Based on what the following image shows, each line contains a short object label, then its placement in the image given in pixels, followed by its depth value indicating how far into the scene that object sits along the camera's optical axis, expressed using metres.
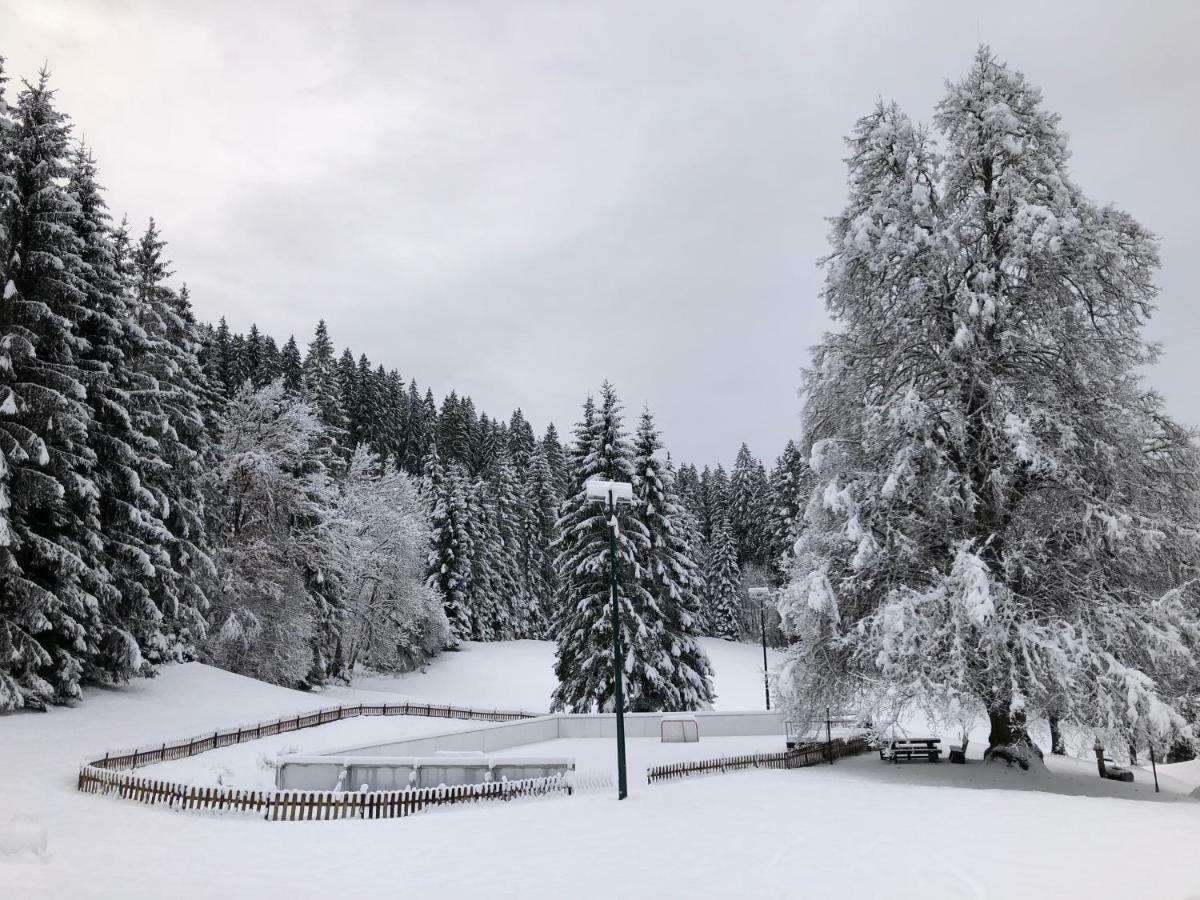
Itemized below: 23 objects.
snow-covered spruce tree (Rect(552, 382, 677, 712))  32.09
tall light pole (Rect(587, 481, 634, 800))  16.31
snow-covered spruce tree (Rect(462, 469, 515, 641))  64.19
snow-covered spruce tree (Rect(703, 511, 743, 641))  73.88
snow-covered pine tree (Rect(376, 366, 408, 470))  83.44
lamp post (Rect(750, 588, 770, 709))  20.33
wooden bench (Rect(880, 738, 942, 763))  20.27
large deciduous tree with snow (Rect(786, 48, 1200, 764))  15.30
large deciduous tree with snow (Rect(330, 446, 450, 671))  46.84
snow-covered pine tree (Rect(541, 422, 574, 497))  94.56
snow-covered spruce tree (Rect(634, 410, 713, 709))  33.59
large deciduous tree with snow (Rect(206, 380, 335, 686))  37.16
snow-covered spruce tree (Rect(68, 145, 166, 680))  26.56
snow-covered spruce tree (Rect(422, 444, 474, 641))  60.59
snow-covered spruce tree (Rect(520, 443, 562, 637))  76.62
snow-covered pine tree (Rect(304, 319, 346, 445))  50.75
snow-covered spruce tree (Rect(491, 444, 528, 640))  70.19
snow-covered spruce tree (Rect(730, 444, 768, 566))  84.75
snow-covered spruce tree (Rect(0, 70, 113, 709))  23.08
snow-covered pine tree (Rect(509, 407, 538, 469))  96.81
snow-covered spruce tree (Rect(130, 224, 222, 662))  29.05
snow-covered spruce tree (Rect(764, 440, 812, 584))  58.62
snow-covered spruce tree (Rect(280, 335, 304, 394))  82.38
